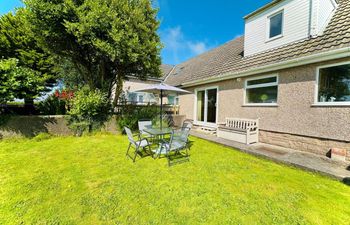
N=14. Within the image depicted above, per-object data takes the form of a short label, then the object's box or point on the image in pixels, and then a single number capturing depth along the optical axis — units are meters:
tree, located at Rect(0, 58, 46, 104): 6.78
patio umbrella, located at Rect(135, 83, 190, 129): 6.74
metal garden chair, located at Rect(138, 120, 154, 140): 7.76
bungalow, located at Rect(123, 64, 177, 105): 17.02
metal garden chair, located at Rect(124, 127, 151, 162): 5.34
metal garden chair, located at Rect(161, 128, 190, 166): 5.45
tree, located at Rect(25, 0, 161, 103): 7.26
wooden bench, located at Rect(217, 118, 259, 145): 7.26
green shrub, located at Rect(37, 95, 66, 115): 10.27
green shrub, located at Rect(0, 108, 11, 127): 7.43
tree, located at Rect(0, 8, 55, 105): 12.73
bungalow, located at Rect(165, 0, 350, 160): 5.40
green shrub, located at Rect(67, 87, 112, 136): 8.57
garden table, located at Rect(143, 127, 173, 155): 5.66
